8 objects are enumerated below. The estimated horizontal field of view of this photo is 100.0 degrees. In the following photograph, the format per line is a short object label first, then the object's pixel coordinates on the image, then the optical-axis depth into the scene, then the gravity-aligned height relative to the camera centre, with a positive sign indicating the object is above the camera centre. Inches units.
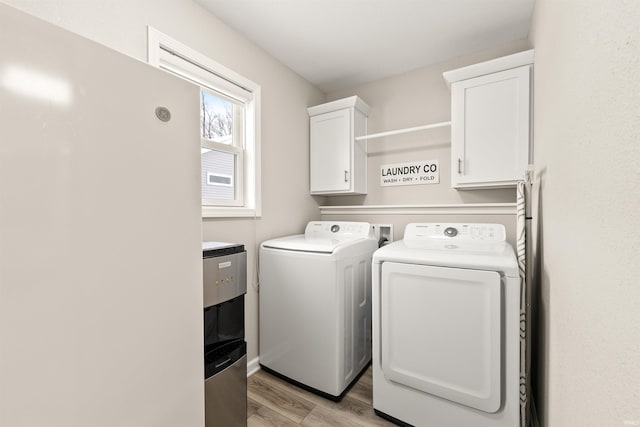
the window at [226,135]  69.9 +22.4
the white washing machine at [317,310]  68.9 -28.1
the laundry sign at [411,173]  92.9 +12.5
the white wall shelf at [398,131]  84.4 +25.8
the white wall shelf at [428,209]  80.6 -0.6
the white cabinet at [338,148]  97.5 +22.8
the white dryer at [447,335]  50.5 -26.2
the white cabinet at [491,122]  69.0 +23.2
